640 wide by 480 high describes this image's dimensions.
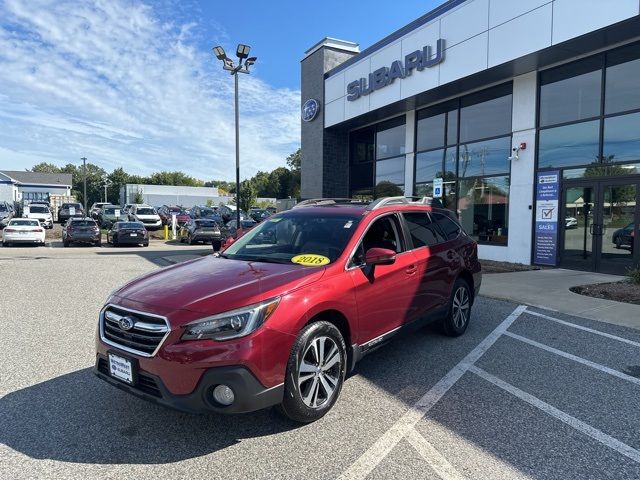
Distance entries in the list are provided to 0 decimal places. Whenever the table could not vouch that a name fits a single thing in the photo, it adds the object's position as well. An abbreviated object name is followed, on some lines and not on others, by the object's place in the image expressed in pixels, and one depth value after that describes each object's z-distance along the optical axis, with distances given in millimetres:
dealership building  11250
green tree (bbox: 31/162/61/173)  130500
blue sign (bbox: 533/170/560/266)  12844
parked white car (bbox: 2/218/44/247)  21031
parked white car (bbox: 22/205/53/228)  31047
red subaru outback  3004
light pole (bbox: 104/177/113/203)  101631
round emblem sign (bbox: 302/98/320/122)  21984
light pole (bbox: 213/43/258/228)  15453
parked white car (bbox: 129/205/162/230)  31188
